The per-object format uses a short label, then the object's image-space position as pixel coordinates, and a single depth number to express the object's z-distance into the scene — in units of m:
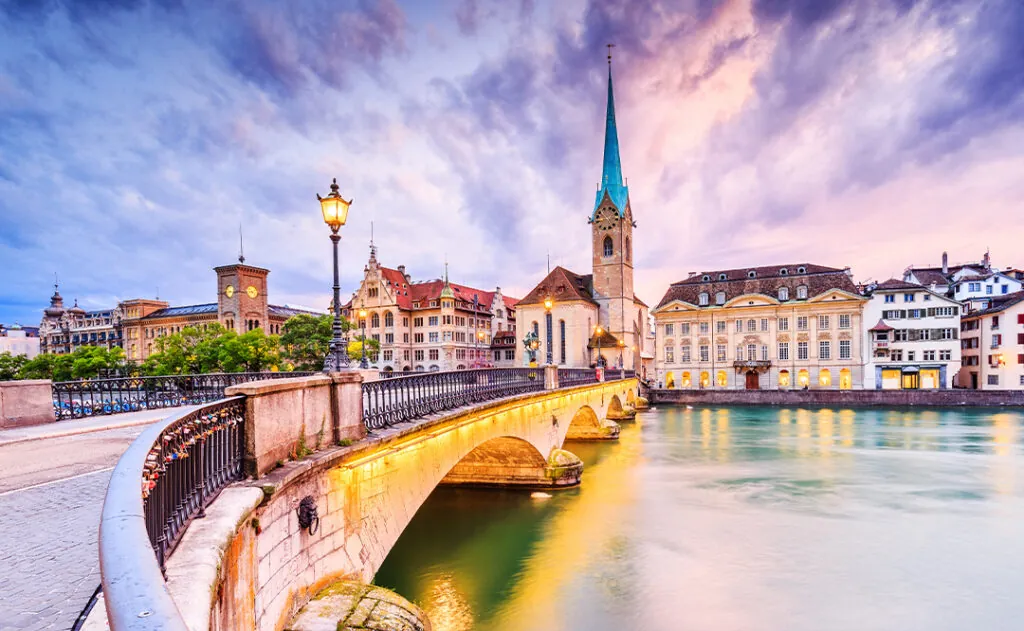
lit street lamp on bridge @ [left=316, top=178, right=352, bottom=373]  8.88
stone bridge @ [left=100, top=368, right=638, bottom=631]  3.67
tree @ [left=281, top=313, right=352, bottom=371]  42.78
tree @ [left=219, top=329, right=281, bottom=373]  39.50
